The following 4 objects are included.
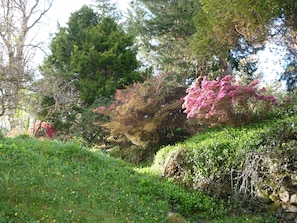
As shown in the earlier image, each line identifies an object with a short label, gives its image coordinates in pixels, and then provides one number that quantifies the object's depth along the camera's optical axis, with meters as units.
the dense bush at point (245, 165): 5.35
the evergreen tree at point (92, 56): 12.75
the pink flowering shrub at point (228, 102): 7.36
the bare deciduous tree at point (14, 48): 7.48
